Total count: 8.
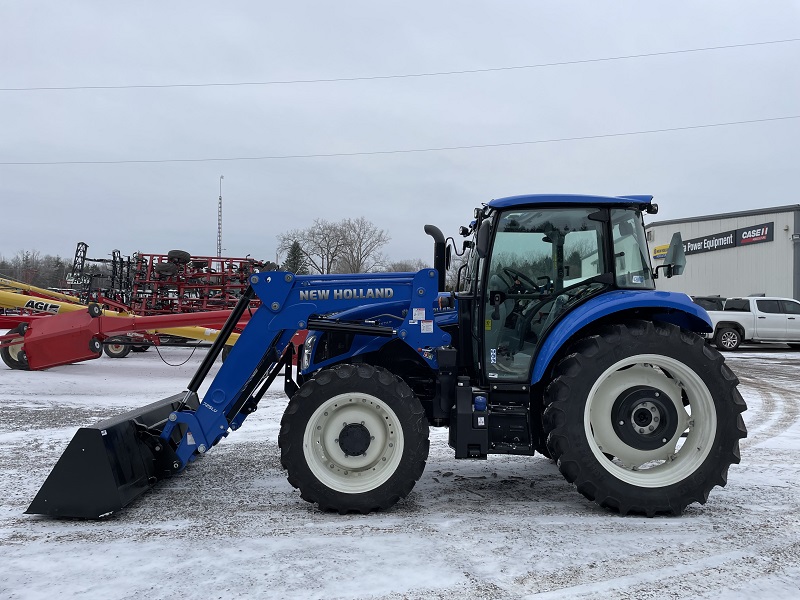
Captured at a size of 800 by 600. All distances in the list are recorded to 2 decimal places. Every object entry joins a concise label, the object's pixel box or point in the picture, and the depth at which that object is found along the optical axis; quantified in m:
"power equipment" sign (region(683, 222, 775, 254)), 25.12
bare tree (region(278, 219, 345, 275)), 53.22
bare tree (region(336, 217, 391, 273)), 52.53
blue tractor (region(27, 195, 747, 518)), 4.04
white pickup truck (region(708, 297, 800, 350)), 18.33
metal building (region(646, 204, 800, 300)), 24.20
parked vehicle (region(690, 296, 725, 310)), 19.12
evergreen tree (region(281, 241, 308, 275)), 47.96
